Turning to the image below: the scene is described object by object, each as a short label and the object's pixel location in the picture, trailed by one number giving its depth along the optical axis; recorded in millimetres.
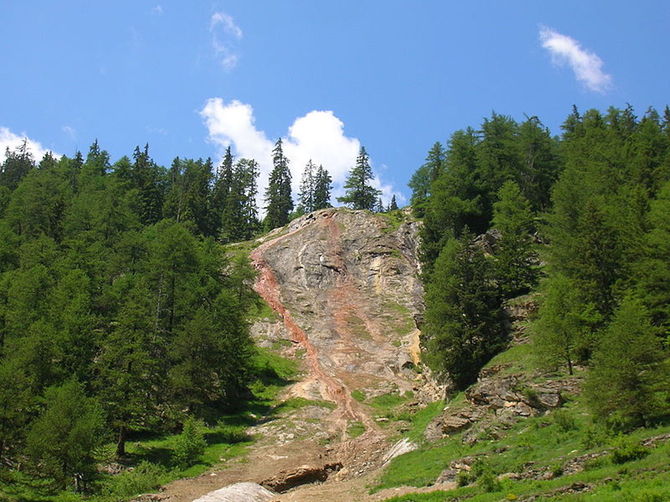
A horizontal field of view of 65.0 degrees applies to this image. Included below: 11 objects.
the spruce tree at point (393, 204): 153650
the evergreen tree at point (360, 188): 112625
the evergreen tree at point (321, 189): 123575
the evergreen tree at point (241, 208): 103750
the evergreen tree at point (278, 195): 111438
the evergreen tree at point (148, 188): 96812
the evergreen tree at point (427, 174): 94000
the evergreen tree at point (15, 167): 108738
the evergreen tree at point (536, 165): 69625
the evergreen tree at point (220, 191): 105688
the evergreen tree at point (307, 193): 124938
